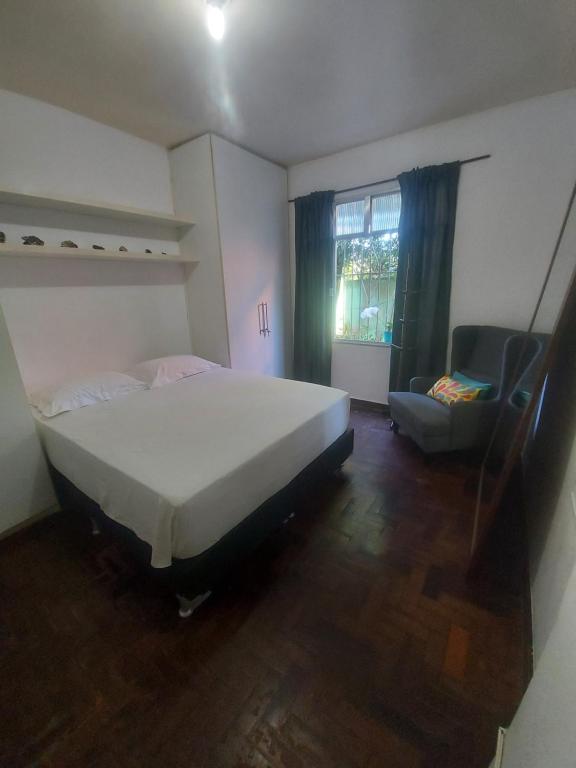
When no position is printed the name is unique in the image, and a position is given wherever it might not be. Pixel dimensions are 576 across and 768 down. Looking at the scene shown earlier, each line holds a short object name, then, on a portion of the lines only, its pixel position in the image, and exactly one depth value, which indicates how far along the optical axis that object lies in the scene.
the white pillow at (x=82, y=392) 2.02
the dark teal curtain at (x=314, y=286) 3.36
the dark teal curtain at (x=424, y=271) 2.72
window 3.16
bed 1.28
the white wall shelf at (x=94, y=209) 2.02
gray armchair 2.32
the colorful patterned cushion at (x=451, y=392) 2.41
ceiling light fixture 1.41
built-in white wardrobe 2.84
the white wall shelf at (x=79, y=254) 2.02
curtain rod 2.55
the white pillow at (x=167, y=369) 2.63
